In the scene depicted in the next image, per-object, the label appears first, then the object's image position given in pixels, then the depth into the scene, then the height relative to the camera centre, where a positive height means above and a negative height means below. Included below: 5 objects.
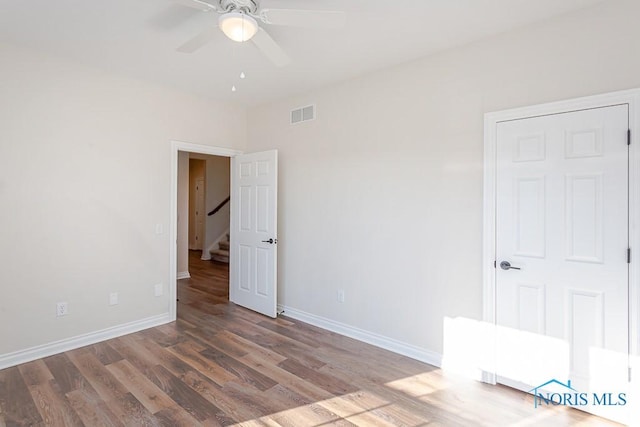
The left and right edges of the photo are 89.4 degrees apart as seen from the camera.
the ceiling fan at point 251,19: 1.81 +1.14
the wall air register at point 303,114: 3.81 +1.22
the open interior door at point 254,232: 4.01 -0.22
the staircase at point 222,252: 7.36 -0.88
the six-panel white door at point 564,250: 2.10 -0.25
